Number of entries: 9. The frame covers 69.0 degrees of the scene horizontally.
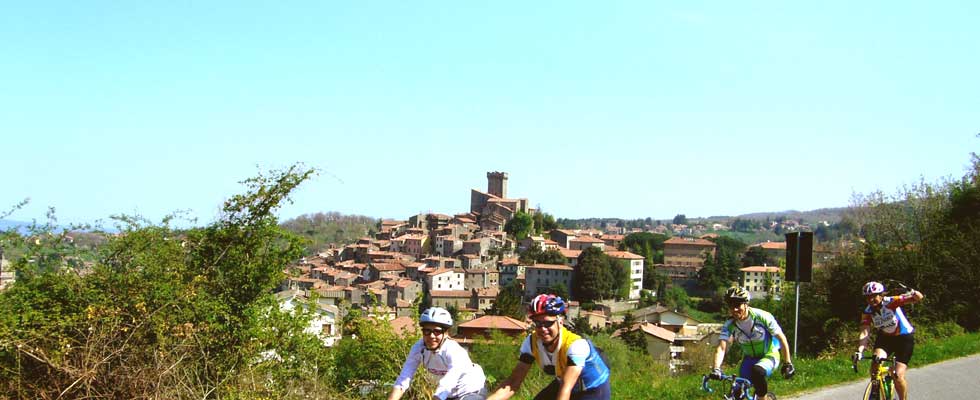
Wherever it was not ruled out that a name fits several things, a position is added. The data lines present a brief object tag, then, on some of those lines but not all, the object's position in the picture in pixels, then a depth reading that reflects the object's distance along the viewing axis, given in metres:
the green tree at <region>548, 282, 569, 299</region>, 78.61
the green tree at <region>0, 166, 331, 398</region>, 7.84
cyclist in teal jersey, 5.01
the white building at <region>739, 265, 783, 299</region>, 89.76
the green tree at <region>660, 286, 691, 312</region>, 81.21
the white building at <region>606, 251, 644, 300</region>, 91.71
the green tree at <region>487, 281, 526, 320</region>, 60.84
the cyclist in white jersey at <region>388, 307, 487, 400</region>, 4.35
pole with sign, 9.13
